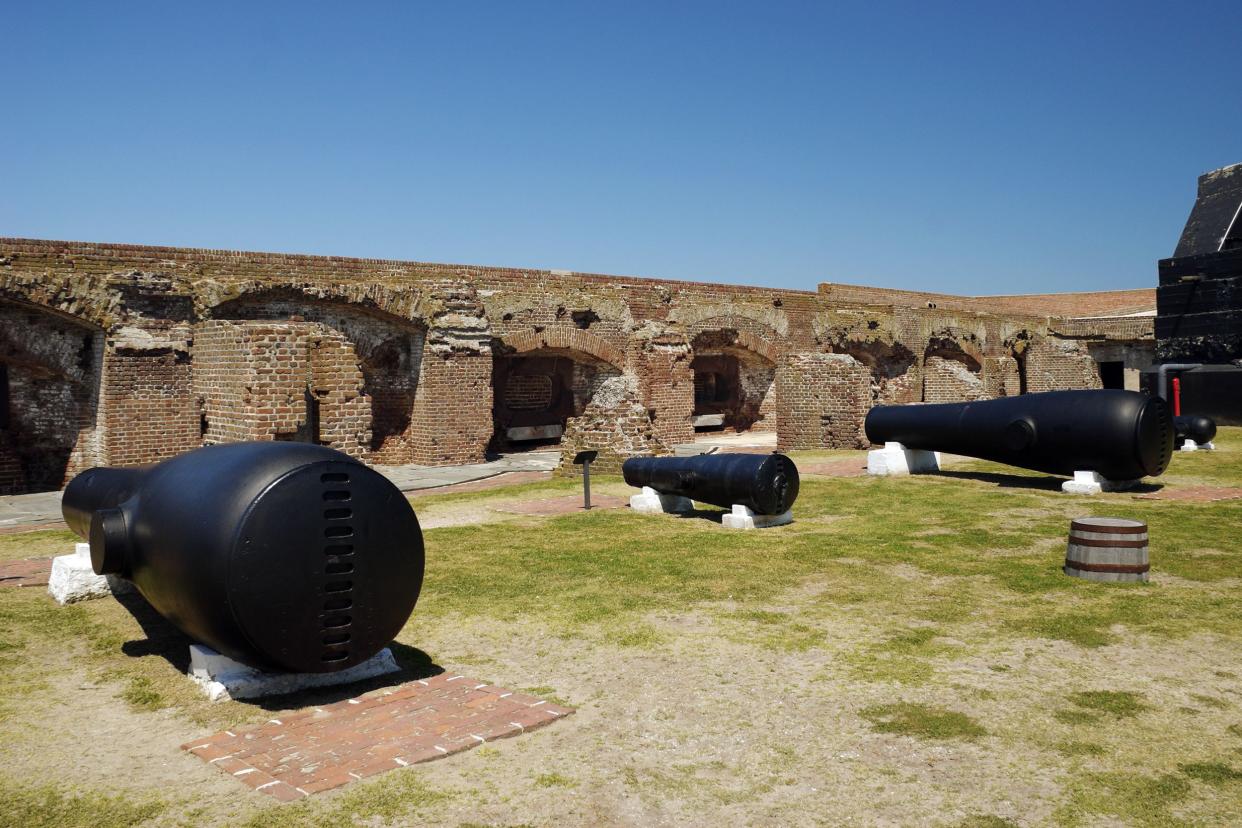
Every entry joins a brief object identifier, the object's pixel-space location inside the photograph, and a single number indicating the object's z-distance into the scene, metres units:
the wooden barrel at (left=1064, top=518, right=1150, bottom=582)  6.24
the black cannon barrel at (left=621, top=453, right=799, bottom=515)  8.43
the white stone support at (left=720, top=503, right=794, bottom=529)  8.59
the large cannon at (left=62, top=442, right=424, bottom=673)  3.92
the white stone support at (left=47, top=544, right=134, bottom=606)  6.32
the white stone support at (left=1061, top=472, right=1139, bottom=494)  10.08
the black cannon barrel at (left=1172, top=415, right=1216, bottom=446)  13.74
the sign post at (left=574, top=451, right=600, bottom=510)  9.77
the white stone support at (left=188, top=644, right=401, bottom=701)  4.33
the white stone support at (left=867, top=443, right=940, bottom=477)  12.25
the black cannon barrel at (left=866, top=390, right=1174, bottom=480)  9.80
